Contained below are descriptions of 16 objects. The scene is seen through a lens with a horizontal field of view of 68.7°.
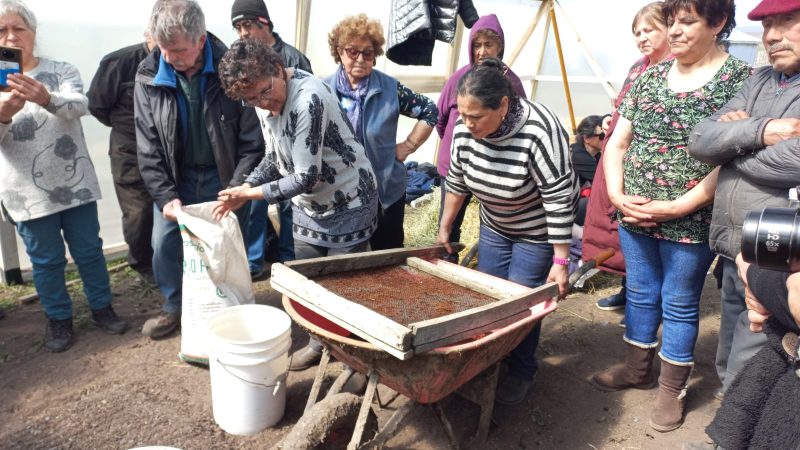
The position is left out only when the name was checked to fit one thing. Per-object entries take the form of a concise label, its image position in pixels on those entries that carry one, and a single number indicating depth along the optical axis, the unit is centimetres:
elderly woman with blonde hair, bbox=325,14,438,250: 324
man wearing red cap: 192
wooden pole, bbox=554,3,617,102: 754
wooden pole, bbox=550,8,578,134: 767
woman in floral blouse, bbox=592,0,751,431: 228
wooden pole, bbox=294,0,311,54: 504
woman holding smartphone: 285
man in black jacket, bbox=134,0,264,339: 301
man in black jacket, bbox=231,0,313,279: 373
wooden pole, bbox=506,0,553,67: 746
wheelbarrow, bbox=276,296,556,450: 202
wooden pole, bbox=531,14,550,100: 785
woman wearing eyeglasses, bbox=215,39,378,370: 244
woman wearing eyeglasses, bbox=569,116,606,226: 462
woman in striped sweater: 233
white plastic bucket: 248
